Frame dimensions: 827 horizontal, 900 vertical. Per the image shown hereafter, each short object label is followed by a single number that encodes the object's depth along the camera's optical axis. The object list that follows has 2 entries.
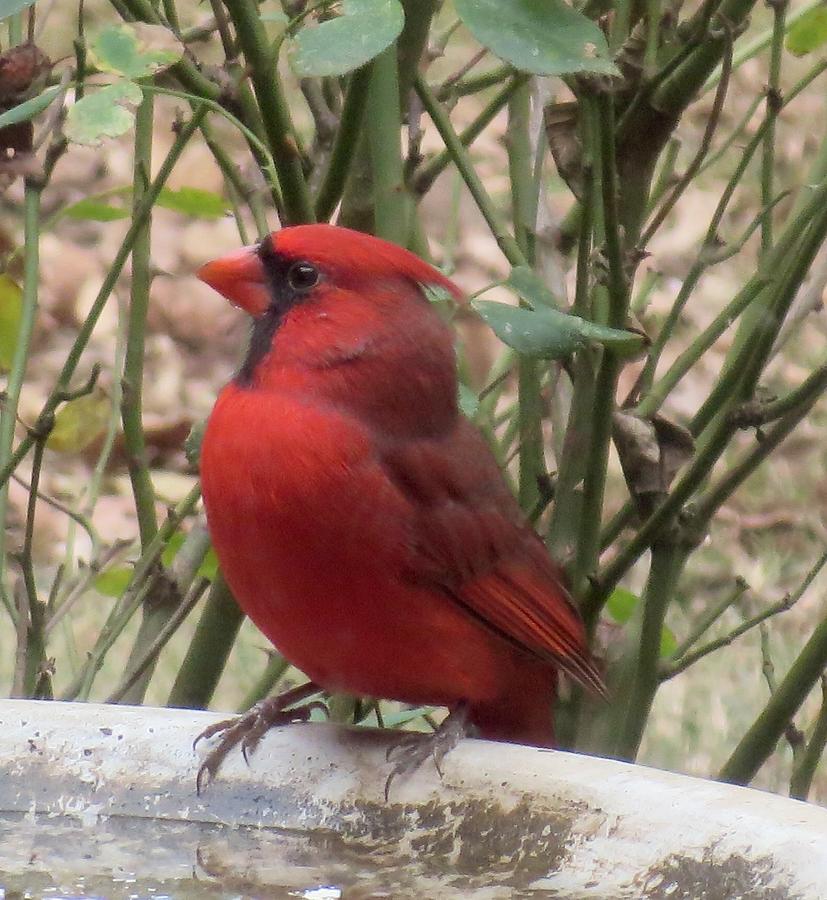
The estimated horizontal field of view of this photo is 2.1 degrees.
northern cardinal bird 4.41
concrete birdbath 4.34
